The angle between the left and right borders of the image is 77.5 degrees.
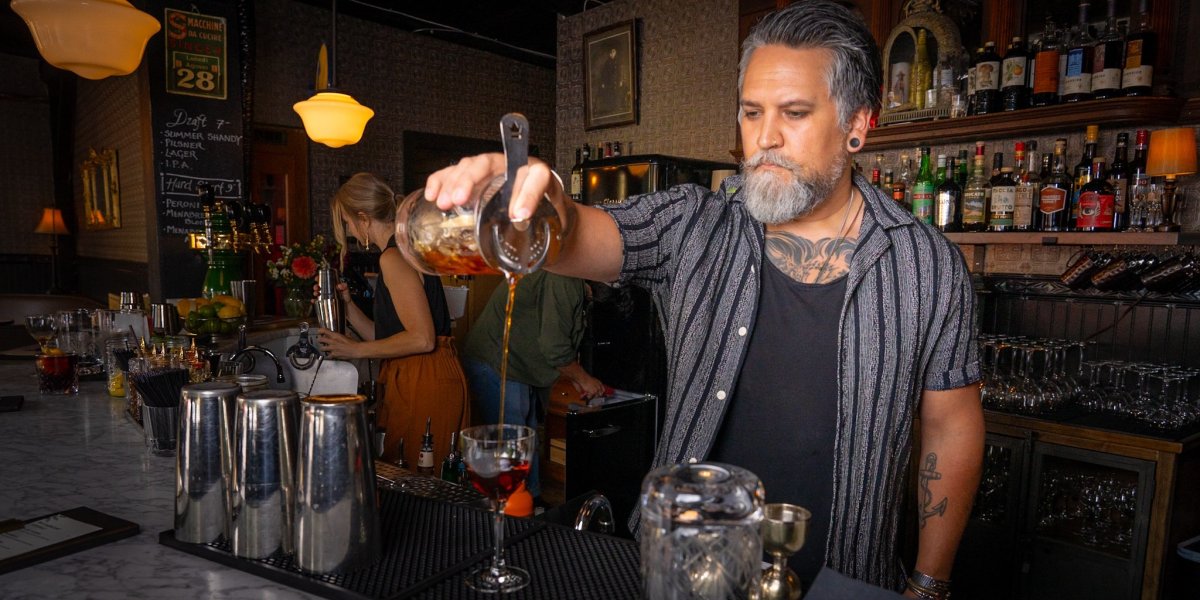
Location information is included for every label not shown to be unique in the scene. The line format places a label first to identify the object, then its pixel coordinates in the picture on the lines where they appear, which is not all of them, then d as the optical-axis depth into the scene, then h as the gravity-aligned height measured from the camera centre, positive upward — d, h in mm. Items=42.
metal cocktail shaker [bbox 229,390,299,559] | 991 -313
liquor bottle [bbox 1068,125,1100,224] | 2756 +311
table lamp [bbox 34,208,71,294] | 7797 +113
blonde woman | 2832 -399
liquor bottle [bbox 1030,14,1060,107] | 2799 +661
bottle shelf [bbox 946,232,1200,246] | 2500 +46
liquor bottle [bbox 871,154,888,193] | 3455 +360
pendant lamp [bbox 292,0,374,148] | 3939 +662
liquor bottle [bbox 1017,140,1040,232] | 2871 +197
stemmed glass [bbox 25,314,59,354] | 2666 -332
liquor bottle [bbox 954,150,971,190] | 3160 +325
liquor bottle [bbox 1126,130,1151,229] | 2671 +249
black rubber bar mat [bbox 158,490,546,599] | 939 -432
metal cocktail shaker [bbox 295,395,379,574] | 938 -313
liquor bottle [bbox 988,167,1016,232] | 2900 +182
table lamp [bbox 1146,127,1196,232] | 2520 +335
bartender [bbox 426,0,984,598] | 1327 -125
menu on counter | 1039 -447
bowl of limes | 2812 -295
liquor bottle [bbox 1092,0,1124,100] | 2639 +671
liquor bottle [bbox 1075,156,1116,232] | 2684 +172
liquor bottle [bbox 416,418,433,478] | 2057 -589
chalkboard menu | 5219 +847
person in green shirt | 3254 -472
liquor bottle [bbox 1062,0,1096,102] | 2711 +672
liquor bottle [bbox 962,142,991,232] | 3025 +188
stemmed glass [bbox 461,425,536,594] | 981 -299
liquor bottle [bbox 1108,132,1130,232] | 2697 +251
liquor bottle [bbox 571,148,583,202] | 4742 +399
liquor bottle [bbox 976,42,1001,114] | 2953 +666
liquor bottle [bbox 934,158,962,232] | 3105 +184
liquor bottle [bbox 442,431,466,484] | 1992 -609
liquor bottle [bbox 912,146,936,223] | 3150 +209
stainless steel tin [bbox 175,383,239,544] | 1076 -323
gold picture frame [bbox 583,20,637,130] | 5203 +1196
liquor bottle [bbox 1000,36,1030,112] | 2877 +670
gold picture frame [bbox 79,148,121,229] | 6613 +419
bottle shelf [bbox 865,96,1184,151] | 2578 +486
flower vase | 3605 -313
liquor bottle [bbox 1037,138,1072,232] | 2809 +198
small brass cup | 757 -302
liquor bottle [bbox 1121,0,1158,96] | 2586 +660
